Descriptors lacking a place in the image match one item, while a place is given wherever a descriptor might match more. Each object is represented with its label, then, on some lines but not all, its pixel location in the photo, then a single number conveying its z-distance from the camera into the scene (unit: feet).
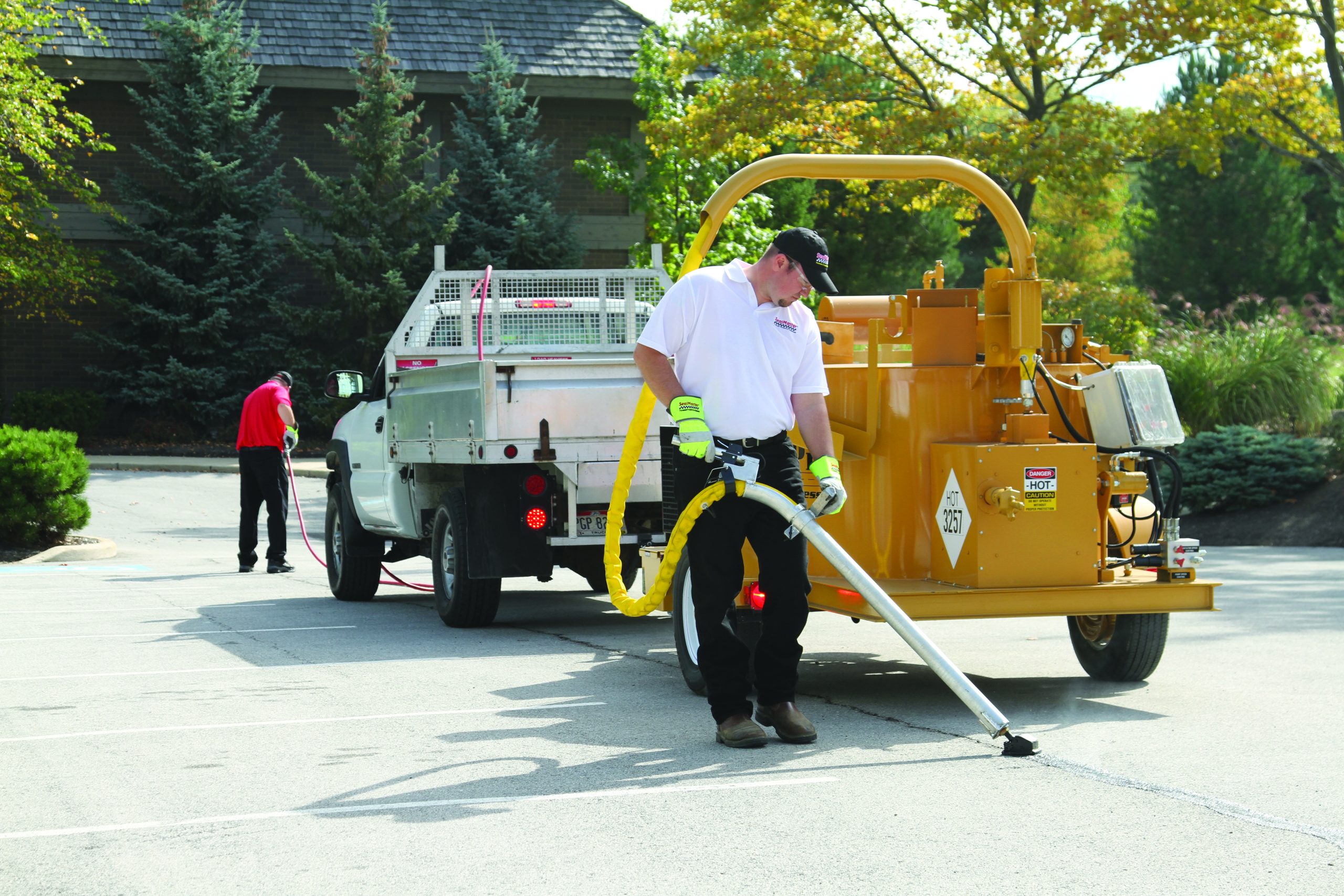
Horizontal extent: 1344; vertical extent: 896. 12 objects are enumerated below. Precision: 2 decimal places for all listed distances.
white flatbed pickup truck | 32.86
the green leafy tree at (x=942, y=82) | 68.59
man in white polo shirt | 21.36
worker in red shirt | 48.65
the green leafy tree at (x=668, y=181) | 87.71
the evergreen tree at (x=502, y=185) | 100.63
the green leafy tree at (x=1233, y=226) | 133.49
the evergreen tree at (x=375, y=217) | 98.48
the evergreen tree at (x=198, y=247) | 97.86
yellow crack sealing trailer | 24.09
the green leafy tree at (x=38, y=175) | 63.57
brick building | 102.01
